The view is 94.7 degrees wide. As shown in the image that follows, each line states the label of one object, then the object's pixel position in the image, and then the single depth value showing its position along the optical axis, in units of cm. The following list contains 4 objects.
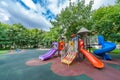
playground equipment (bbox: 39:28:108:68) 337
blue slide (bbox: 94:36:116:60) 430
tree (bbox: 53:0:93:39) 940
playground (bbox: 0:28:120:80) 277
